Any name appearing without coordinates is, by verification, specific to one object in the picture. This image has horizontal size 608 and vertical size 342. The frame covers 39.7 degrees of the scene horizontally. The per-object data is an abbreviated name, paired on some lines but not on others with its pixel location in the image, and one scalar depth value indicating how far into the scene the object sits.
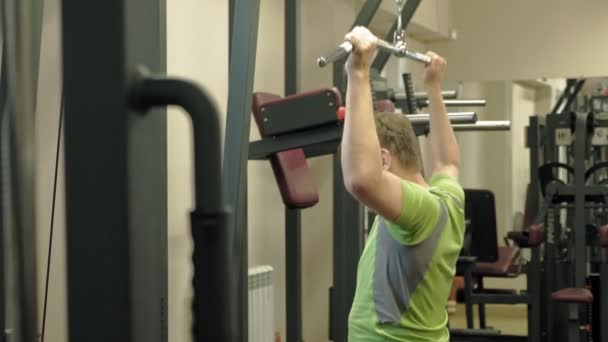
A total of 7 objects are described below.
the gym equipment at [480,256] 5.82
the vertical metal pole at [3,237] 0.77
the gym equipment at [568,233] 5.00
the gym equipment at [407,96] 3.57
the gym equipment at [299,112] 3.22
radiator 4.22
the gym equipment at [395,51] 1.72
